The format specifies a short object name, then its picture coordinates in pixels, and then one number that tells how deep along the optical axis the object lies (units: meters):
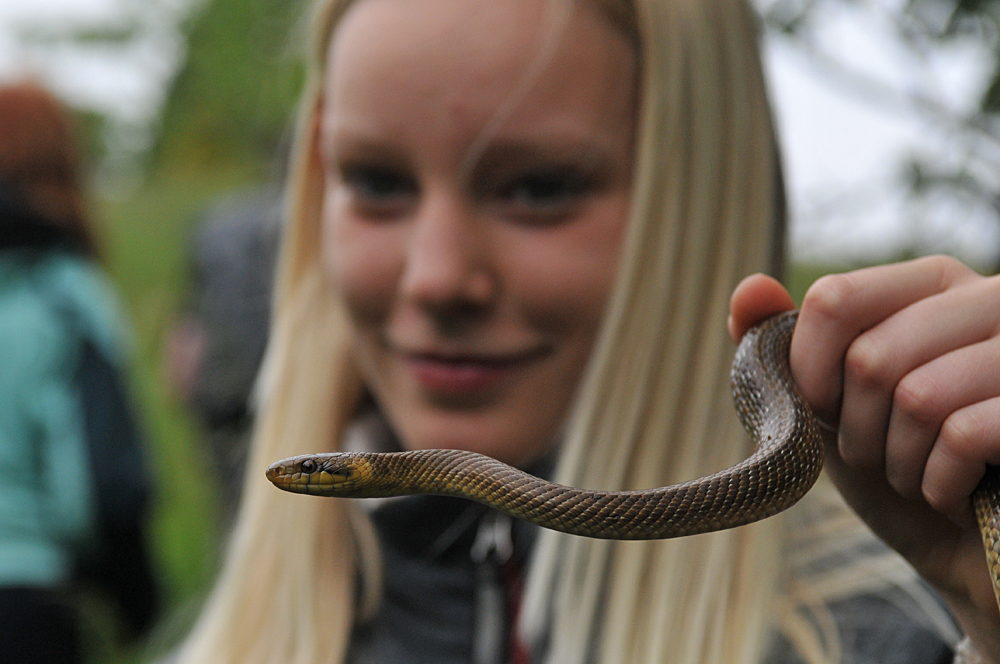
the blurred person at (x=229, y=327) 5.36
